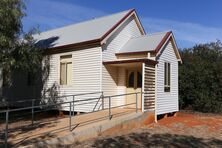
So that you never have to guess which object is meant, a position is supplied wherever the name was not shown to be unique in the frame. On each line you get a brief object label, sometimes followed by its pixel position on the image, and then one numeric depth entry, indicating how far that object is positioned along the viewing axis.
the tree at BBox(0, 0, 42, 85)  7.43
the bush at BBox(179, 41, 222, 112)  11.42
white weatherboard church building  8.73
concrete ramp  5.56
